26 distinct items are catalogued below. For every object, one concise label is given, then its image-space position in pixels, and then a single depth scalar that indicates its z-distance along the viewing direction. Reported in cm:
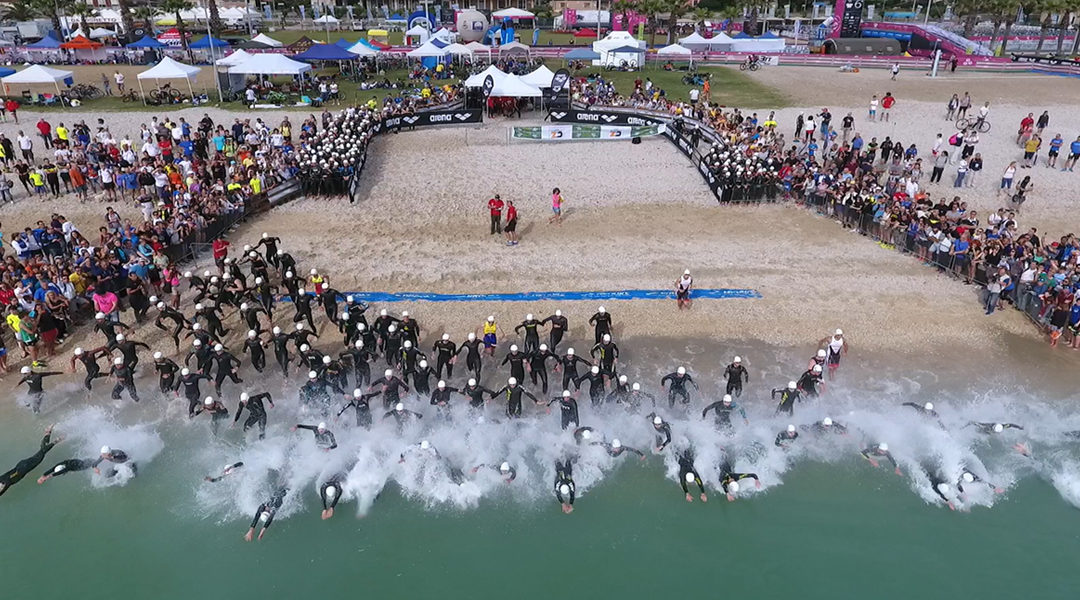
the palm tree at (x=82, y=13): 5103
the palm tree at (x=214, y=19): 5594
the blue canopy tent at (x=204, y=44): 4316
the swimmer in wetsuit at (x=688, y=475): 1079
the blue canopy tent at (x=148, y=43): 4547
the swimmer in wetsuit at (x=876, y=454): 1112
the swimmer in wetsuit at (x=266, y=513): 1013
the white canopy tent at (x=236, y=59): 3550
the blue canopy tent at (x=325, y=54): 3916
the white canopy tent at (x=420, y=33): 4960
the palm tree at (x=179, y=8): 4606
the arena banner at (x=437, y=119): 3003
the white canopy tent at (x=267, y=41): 4569
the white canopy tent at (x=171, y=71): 3243
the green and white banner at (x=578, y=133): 2842
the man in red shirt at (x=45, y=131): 2645
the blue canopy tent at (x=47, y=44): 4578
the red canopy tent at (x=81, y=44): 4651
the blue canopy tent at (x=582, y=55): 4409
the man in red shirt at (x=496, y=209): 1876
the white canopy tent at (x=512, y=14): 6346
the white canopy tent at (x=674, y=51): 4250
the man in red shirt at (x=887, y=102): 3027
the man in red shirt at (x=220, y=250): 1626
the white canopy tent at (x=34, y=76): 3105
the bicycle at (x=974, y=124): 2759
